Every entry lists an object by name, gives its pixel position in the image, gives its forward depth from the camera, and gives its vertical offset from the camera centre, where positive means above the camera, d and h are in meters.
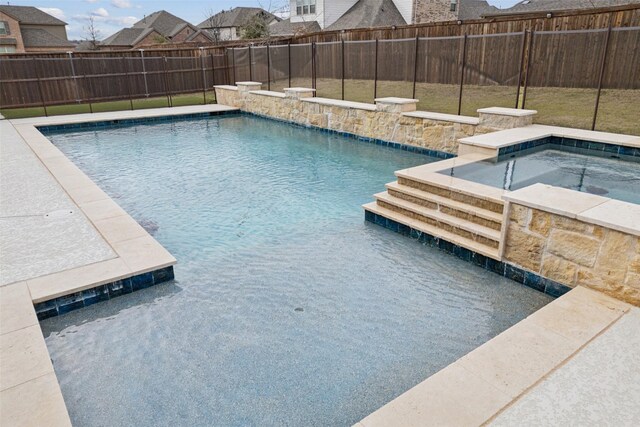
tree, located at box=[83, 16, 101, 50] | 44.77 +3.99
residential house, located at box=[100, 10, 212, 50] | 43.09 +3.89
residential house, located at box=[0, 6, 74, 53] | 37.56 +3.71
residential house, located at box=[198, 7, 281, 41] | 40.66 +4.51
